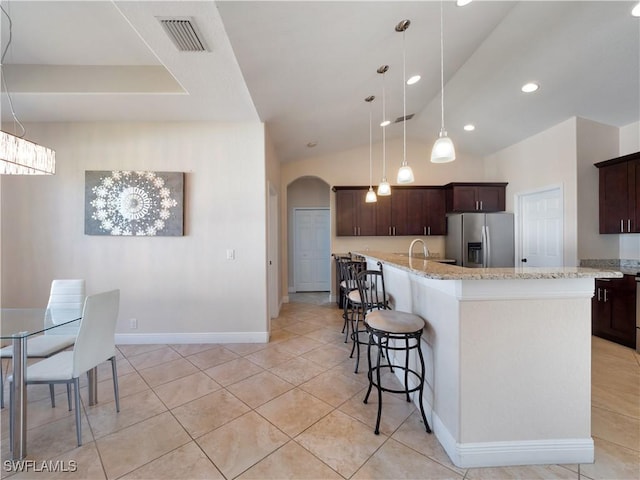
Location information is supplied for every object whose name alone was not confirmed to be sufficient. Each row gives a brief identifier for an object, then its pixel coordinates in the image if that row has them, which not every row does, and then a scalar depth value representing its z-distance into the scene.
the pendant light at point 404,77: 2.12
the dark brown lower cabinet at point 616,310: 3.06
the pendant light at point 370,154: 3.34
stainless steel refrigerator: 4.67
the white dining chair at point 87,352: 1.68
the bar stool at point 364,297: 2.34
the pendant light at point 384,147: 2.71
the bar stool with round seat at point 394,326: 1.77
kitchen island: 1.51
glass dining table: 1.57
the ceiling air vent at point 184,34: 1.71
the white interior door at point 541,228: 3.91
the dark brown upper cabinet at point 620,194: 3.21
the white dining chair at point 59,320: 1.96
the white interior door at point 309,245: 6.48
